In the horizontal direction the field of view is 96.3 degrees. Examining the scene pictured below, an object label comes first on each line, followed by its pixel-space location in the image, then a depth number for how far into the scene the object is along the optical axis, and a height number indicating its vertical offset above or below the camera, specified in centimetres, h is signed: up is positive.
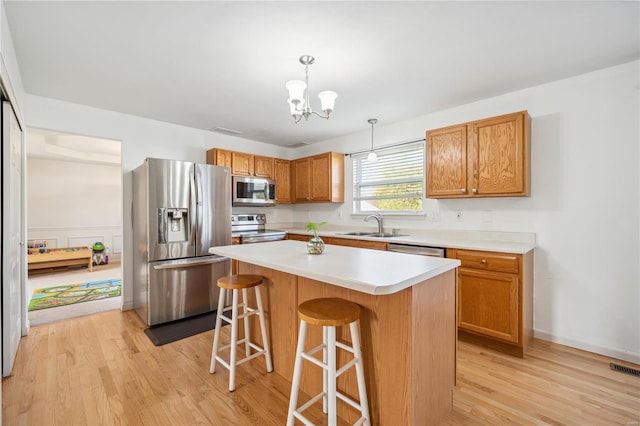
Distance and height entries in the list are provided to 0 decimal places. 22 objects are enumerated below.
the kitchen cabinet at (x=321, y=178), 446 +54
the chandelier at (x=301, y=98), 203 +83
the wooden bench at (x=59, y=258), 530 -87
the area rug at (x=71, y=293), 379 -120
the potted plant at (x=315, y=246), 200 -24
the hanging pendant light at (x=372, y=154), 368 +73
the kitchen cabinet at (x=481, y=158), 263 +53
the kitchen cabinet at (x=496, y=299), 238 -77
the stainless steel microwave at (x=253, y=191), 418 +31
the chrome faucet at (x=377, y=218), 398 -9
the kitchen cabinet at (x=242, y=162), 412 +76
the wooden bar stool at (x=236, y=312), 201 -76
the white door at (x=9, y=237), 208 -19
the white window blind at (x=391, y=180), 379 +44
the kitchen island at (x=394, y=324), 139 -60
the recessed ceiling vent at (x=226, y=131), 416 +122
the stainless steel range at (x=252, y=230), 405 -29
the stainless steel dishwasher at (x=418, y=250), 282 -40
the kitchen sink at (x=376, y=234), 382 -32
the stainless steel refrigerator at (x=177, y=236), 313 -29
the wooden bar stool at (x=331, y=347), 140 -72
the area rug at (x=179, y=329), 279 -123
